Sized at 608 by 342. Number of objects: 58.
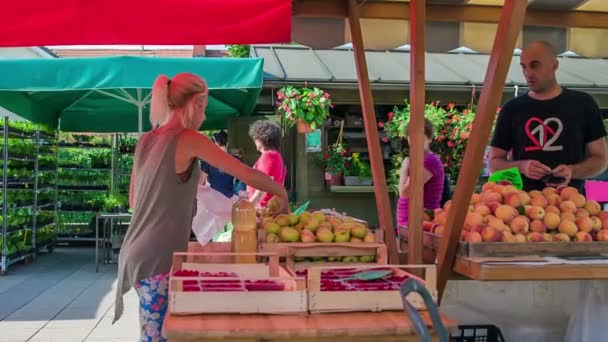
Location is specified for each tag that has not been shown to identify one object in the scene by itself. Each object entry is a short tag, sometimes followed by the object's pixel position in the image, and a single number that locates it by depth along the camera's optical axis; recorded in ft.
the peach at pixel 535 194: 10.47
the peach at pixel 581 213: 9.76
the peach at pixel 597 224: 9.58
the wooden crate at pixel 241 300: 7.69
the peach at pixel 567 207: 9.86
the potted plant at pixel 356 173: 32.19
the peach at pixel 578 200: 10.14
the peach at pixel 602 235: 9.45
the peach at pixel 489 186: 10.90
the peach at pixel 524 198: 10.10
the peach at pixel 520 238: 9.18
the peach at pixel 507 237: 9.13
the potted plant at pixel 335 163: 32.07
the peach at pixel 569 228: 9.45
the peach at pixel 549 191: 10.49
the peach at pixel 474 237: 9.01
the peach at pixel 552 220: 9.60
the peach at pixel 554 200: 10.21
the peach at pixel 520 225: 9.37
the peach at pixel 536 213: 9.66
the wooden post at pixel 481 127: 8.29
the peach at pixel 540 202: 10.02
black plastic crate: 9.26
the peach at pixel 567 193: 10.34
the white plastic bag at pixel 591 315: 9.05
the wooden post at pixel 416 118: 9.90
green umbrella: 23.54
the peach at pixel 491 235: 9.07
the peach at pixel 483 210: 9.88
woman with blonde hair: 9.74
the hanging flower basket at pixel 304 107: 29.81
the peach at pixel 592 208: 10.02
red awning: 12.50
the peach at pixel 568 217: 9.62
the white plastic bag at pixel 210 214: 12.99
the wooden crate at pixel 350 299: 7.94
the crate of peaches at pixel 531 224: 9.04
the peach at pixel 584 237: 9.36
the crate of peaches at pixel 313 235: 10.14
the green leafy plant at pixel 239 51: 47.37
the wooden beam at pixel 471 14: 15.03
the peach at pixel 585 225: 9.48
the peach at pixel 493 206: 9.89
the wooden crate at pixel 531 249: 8.89
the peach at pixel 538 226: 9.50
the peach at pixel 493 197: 10.22
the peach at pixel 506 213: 9.56
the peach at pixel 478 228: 9.29
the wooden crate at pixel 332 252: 9.99
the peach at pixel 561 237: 9.34
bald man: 12.66
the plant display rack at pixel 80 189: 37.65
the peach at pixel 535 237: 9.27
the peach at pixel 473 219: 9.52
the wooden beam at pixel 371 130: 11.98
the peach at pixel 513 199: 10.00
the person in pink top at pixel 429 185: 19.11
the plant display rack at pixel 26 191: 29.58
